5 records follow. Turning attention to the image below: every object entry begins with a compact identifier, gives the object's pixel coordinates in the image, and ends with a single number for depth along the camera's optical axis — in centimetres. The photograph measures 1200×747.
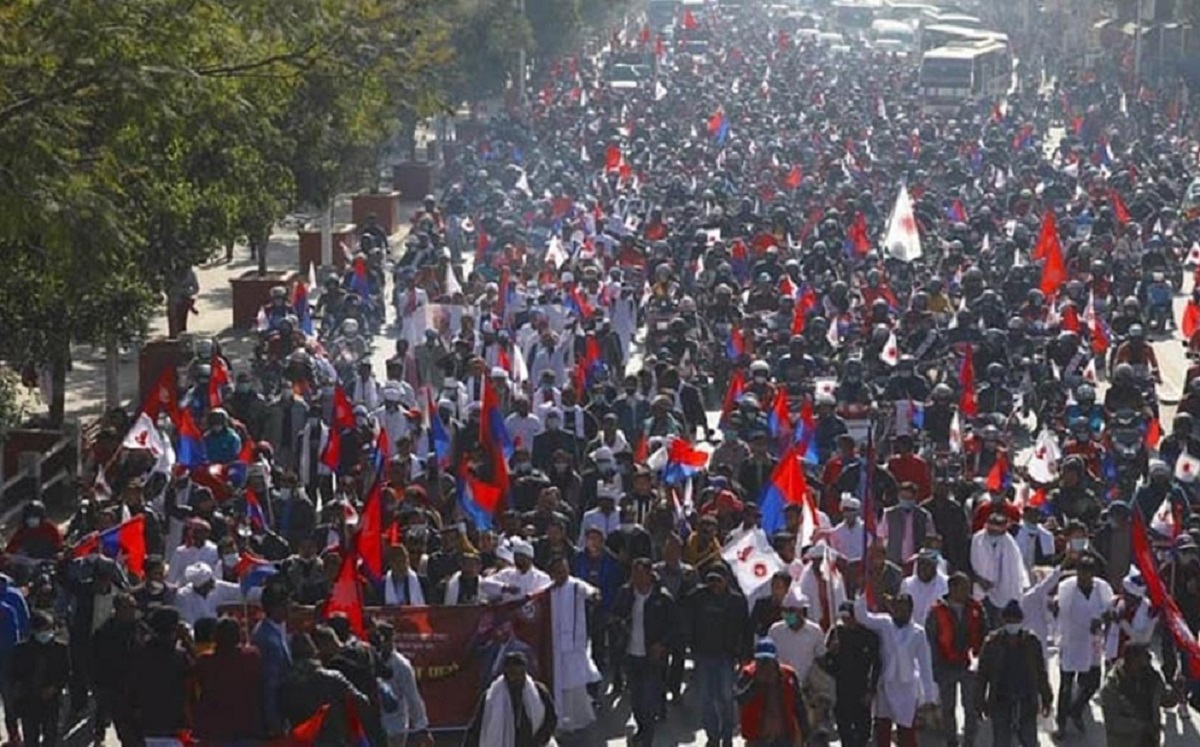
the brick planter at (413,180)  5356
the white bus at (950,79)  7144
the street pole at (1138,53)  8060
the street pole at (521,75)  6550
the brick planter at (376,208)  4672
